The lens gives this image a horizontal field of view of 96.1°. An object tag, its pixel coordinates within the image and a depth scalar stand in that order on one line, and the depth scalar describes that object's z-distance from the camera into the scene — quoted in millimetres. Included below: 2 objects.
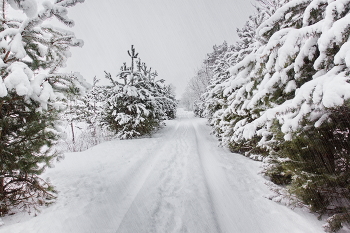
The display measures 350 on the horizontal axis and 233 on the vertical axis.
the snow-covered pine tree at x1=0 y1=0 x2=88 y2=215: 2094
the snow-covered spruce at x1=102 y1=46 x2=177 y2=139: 9977
